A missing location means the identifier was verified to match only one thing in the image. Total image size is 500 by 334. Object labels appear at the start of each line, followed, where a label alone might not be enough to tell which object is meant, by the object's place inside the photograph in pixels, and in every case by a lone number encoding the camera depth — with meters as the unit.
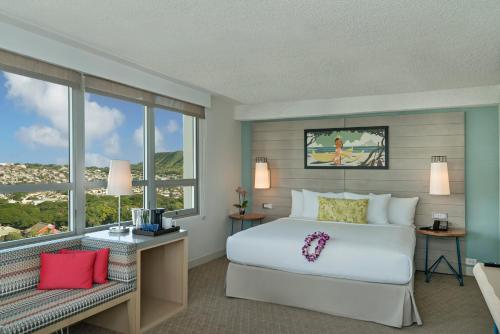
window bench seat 2.32
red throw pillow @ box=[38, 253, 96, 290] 2.80
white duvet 3.28
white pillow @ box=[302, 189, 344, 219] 5.30
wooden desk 3.27
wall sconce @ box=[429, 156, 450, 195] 4.65
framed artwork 5.32
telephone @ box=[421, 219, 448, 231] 4.73
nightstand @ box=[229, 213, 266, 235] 5.67
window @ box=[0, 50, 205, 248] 3.09
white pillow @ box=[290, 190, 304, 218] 5.54
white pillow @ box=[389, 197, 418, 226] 4.86
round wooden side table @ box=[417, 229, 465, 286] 4.43
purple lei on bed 3.53
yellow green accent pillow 4.81
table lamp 3.29
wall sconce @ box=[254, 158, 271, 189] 5.90
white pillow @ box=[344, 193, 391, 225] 4.87
